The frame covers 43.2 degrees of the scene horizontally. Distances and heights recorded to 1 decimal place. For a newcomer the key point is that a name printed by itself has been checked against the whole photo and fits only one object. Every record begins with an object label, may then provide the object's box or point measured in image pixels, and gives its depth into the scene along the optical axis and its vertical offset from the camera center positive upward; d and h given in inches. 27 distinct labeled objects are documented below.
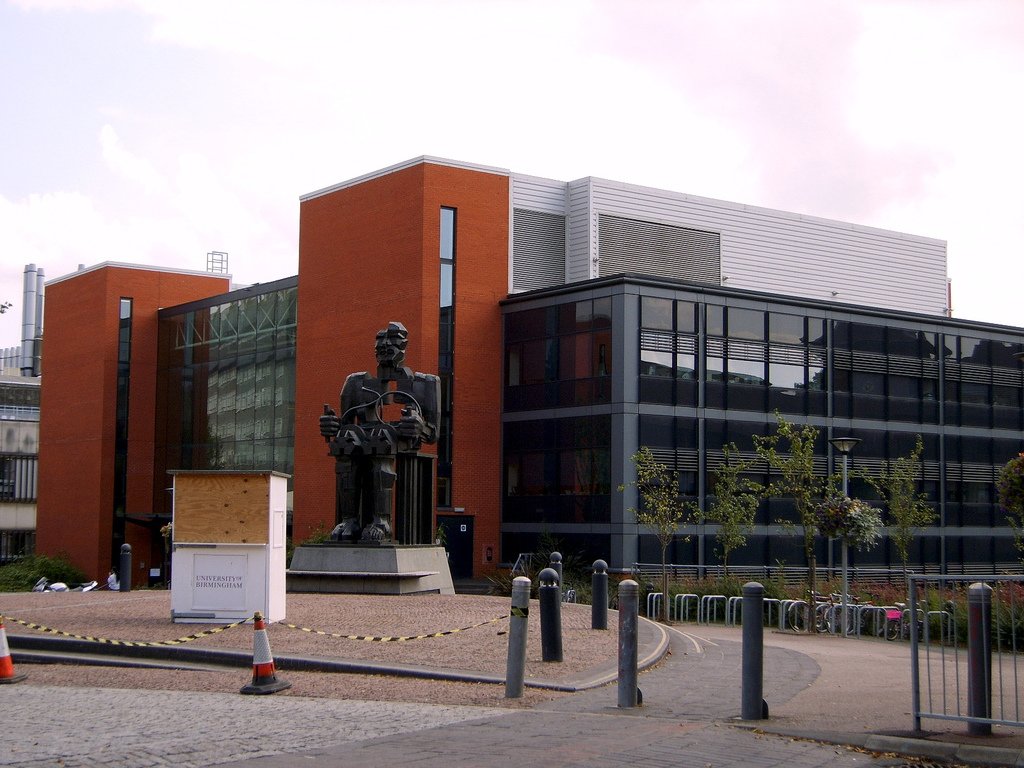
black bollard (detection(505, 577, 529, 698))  450.3 -57.4
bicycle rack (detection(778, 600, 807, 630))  956.6 -88.5
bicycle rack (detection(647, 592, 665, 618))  1136.2 -95.2
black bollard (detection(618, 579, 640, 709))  434.9 -57.2
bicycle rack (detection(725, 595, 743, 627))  1030.4 -95.2
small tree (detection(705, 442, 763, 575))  1378.0 -12.7
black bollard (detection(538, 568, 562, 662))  541.3 -57.0
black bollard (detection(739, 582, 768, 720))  409.7 -51.3
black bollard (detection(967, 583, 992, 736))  375.6 -45.5
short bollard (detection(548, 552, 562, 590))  823.1 -44.2
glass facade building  1592.0 +120.9
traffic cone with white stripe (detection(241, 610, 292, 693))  458.3 -62.9
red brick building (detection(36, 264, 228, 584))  2278.5 +134.6
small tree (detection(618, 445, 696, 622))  1238.9 -5.5
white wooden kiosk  659.4 -30.4
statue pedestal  887.1 -55.1
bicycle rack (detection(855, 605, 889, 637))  896.9 -87.1
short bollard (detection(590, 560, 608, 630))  674.8 -55.7
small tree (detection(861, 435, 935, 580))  1528.1 -3.6
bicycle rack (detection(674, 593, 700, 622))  1098.1 -96.5
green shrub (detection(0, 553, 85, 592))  2033.7 -140.2
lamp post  1036.9 +42.2
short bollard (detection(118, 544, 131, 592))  1133.7 -72.6
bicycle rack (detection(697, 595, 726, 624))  1080.2 -95.8
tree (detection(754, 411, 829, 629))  1046.4 +17.6
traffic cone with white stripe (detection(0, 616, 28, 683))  510.9 -70.8
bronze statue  925.8 +39.7
